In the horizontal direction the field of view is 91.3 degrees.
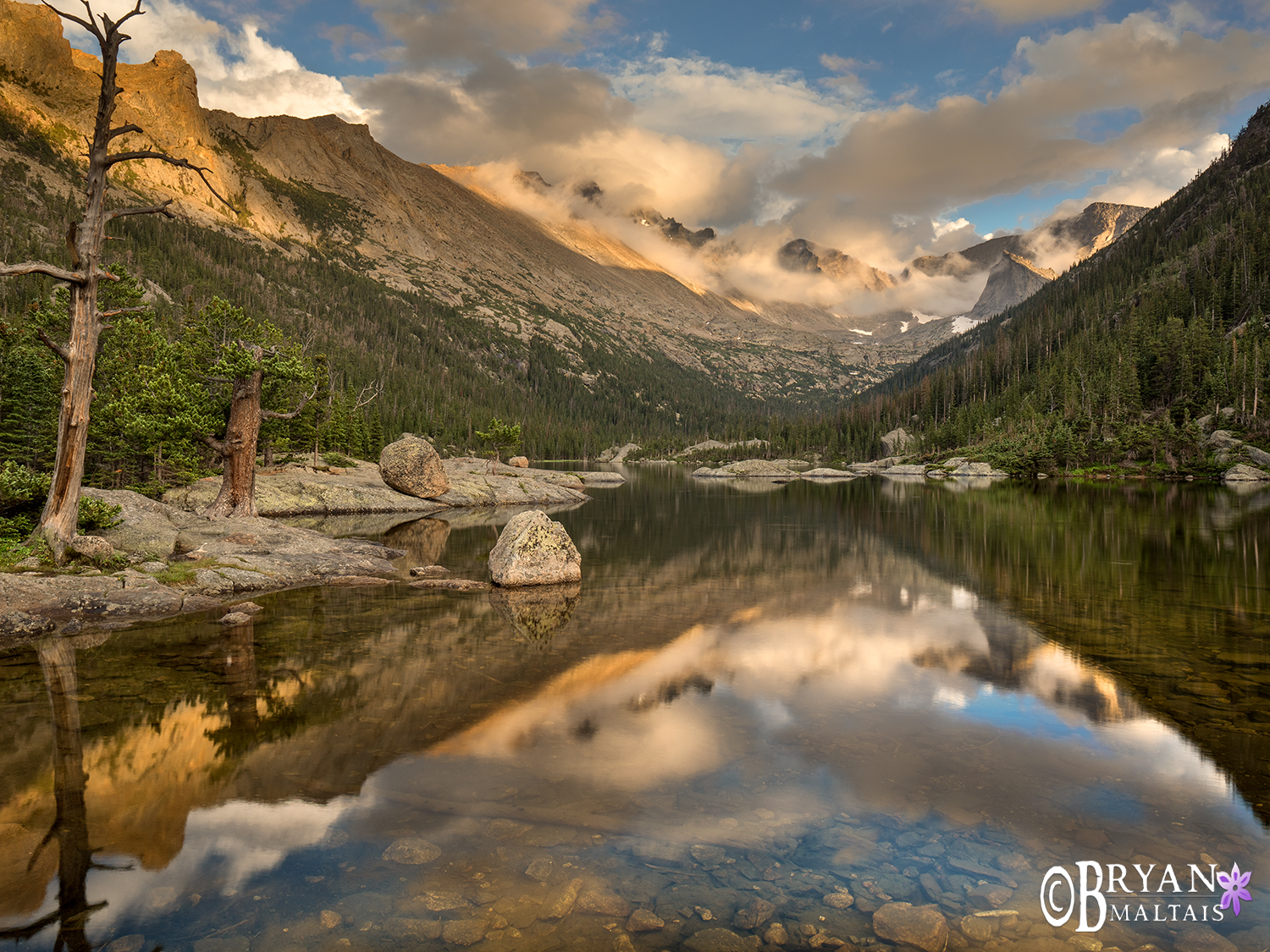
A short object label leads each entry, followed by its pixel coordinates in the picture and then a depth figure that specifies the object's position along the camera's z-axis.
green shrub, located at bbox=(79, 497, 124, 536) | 19.39
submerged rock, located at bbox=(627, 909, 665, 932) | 5.70
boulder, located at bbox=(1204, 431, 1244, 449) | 85.81
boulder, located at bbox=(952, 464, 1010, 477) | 112.31
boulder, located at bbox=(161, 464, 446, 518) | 40.75
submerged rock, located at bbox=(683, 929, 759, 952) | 5.46
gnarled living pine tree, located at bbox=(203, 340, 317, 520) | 29.58
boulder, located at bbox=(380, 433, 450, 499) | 51.06
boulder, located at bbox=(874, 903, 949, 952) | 5.55
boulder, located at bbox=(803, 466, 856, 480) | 131.12
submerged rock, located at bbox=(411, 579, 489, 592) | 21.14
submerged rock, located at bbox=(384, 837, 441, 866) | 6.74
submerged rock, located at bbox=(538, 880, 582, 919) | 5.87
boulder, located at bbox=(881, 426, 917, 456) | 163.38
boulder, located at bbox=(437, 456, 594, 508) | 54.38
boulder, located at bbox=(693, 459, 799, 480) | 141.50
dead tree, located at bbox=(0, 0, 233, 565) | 17.09
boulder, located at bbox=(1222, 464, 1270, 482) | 77.06
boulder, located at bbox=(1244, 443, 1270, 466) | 80.33
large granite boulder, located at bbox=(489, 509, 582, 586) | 21.89
